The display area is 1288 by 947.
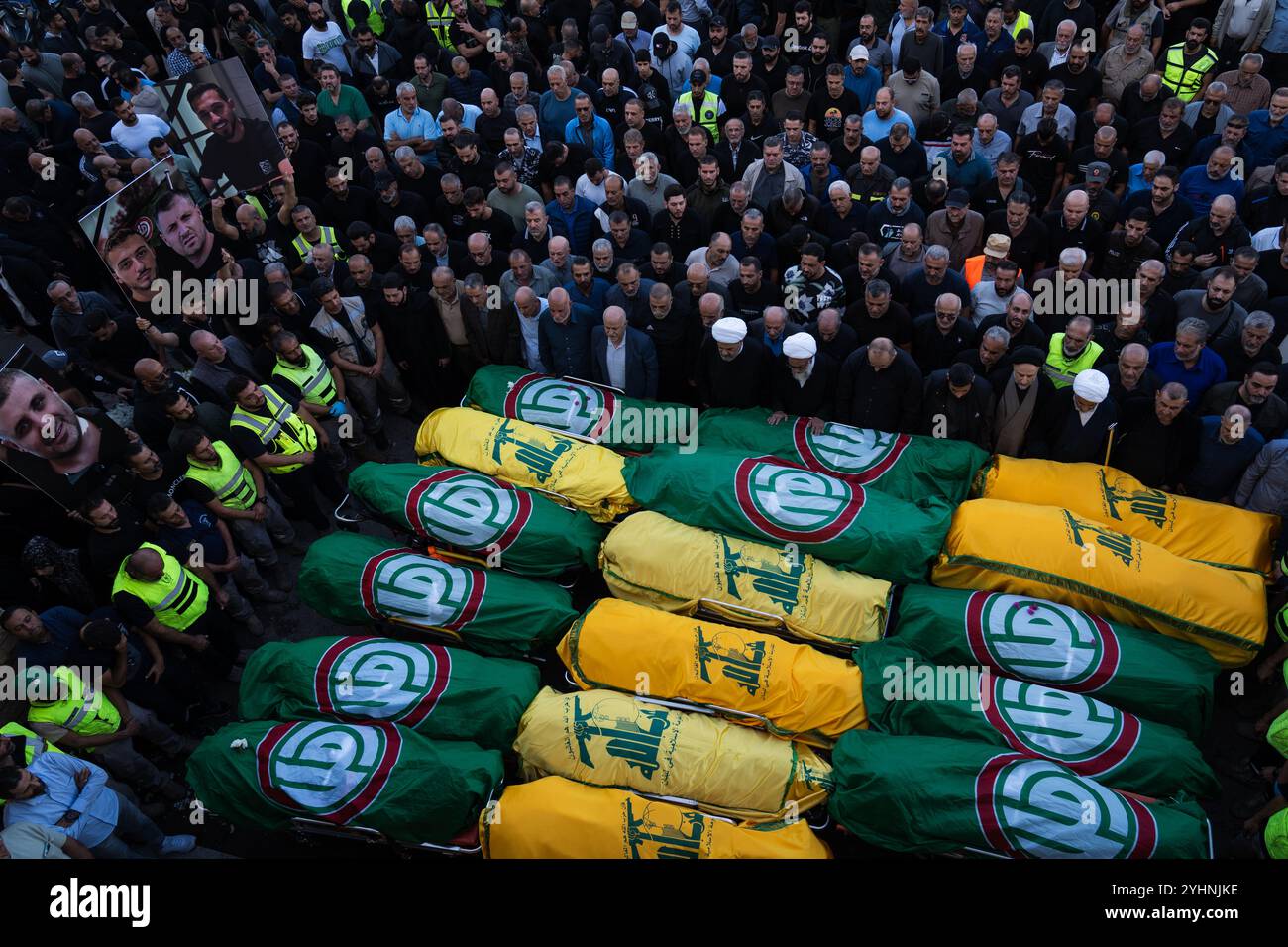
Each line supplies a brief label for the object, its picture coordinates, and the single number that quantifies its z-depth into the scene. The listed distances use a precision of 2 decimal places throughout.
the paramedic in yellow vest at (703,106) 11.05
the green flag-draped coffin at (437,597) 7.07
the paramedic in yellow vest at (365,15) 12.71
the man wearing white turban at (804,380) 7.95
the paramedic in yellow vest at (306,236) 9.61
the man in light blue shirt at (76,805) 5.88
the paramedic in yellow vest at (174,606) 6.94
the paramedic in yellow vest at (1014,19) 11.06
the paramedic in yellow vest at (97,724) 6.40
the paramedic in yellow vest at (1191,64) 10.25
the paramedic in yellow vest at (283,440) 7.98
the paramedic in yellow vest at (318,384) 8.38
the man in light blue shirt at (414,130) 11.26
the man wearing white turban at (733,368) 8.15
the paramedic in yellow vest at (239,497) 7.62
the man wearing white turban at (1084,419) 7.41
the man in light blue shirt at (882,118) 10.23
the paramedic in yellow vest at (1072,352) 7.67
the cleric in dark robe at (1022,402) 7.58
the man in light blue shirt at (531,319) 8.63
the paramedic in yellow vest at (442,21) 12.60
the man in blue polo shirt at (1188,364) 7.59
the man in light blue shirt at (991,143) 9.96
